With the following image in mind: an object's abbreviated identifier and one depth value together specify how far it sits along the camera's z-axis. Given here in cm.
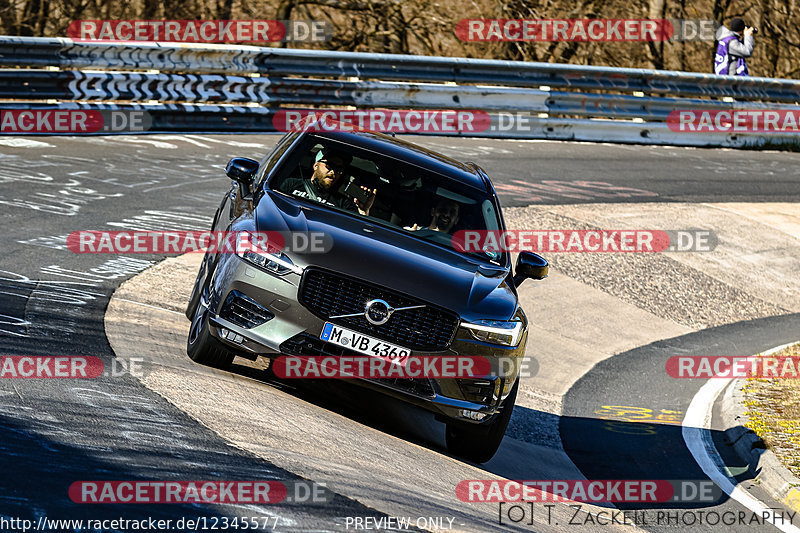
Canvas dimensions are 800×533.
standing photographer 4500
